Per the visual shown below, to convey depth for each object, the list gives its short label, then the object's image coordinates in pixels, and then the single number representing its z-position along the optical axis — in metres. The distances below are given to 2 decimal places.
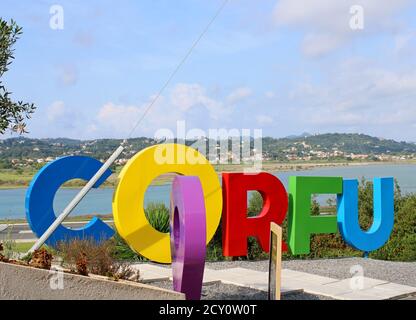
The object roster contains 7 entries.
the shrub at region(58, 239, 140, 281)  8.32
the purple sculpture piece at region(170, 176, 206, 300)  7.95
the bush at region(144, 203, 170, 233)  16.28
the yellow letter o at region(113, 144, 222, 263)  13.12
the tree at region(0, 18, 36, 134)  8.27
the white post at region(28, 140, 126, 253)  9.72
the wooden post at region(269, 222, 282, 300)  7.32
